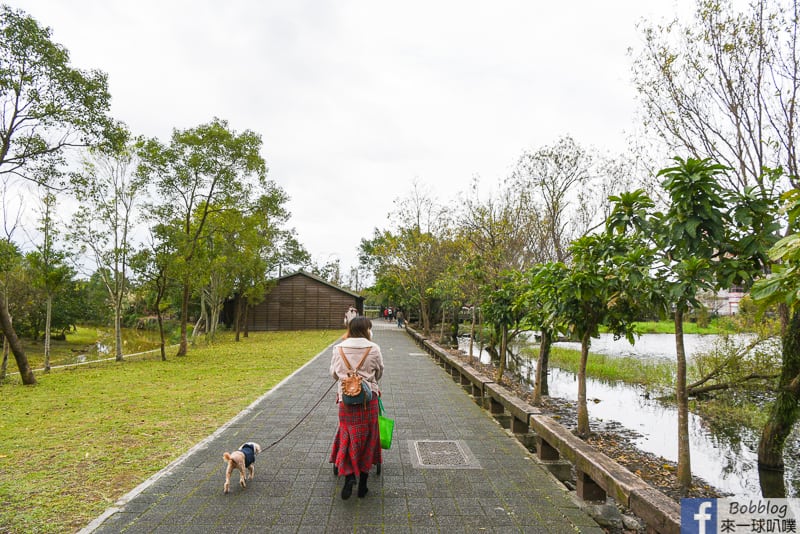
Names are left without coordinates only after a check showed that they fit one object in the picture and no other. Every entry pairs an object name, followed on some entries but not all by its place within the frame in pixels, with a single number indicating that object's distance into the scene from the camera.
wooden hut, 35.31
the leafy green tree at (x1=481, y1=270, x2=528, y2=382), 10.41
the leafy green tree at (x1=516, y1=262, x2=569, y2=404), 6.09
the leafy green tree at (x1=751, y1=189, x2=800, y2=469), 6.71
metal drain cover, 4.90
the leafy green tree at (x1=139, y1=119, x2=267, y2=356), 15.82
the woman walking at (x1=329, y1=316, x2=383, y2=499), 3.97
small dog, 4.04
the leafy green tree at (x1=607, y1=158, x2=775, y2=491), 3.90
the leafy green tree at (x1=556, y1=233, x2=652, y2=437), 4.68
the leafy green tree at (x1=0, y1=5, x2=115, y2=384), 9.82
